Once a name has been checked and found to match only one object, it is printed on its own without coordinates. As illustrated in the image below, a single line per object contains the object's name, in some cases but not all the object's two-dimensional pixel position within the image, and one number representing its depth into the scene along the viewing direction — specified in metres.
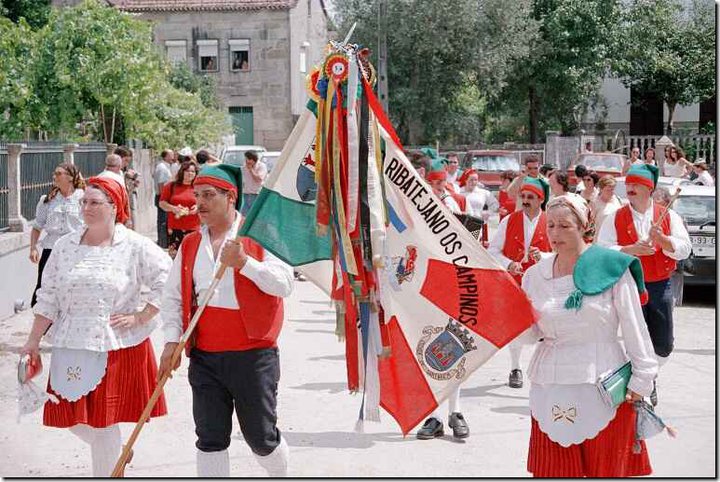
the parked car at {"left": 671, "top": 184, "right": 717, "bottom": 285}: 14.12
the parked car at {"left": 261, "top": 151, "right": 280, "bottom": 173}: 26.26
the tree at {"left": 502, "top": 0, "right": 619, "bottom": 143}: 40.88
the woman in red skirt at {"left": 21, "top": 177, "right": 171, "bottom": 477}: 5.70
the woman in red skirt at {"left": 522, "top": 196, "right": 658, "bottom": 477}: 4.77
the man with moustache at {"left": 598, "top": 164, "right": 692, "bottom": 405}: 7.83
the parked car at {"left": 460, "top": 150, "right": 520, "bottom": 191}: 29.73
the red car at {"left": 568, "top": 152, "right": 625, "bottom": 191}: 27.95
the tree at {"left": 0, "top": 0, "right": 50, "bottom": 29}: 42.62
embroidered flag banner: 5.23
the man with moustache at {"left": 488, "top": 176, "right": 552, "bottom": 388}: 8.37
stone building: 48.53
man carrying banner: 5.23
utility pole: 31.01
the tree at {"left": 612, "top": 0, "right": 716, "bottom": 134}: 41.78
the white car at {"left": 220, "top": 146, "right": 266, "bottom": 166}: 30.31
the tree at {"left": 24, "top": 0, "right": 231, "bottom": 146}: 21.91
